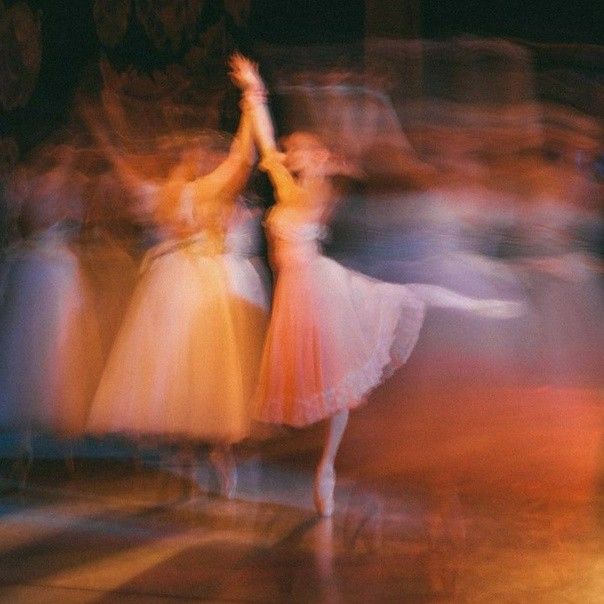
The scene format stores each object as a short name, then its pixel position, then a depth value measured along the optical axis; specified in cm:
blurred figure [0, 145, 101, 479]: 625
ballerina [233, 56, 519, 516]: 539
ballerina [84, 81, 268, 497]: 585
